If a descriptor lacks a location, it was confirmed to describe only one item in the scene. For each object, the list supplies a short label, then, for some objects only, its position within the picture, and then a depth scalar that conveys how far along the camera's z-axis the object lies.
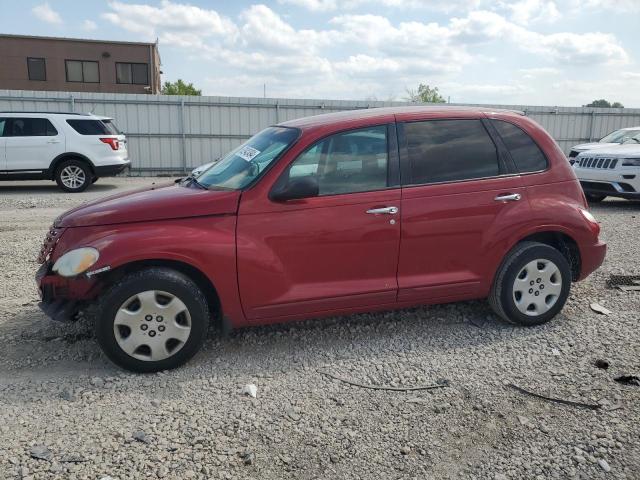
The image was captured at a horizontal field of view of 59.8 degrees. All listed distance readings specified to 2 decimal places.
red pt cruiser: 3.64
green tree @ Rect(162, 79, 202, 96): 54.44
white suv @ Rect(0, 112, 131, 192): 12.59
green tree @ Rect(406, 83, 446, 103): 46.60
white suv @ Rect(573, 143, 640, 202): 10.37
